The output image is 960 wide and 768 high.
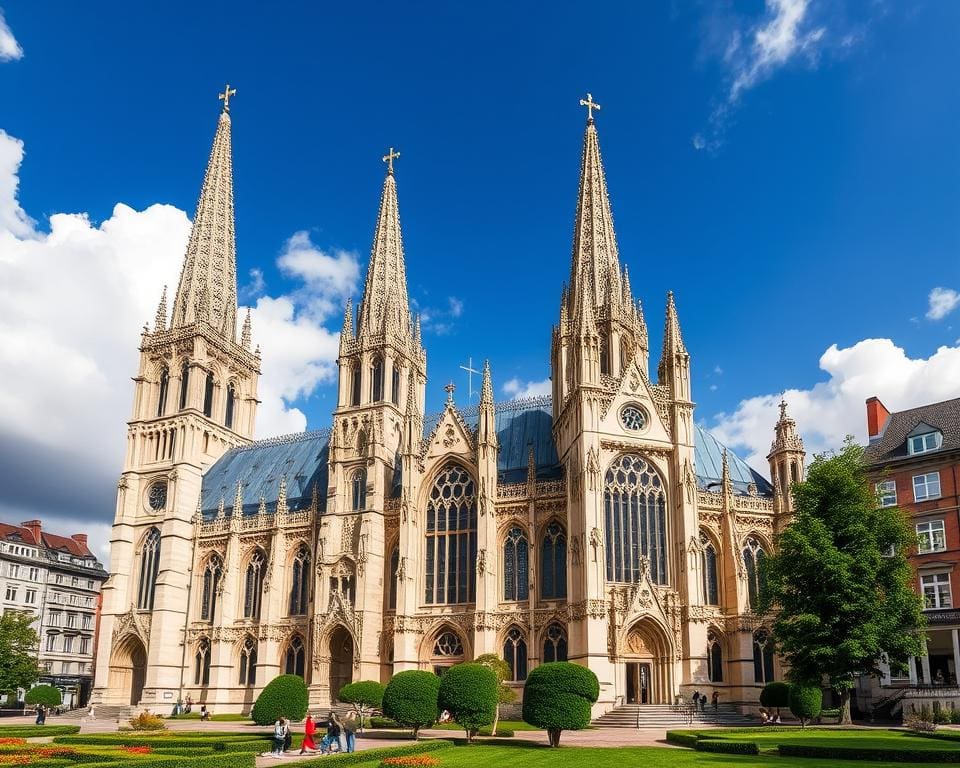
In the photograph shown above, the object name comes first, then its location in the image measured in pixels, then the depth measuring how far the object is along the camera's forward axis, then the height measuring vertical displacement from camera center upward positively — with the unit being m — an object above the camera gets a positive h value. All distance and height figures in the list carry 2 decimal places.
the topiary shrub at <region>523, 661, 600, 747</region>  35.03 -2.74
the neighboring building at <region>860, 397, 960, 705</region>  52.21 +7.31
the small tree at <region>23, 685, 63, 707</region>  62.69 -5.04
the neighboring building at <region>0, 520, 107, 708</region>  89.31 +2.64
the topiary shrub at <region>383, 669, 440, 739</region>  38.50 -3.15
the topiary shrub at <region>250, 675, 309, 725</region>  40.97 -3.48
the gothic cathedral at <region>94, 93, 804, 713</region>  55.03 +7.17
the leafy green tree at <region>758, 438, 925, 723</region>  42.62 +2.14
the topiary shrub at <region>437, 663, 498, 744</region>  36.91 -2.81
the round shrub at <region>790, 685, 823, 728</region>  42.88 -3.37
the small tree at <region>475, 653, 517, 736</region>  48.49 -2.08
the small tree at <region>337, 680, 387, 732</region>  48.22 -3.60
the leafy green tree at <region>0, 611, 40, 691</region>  64.50 -2.29
